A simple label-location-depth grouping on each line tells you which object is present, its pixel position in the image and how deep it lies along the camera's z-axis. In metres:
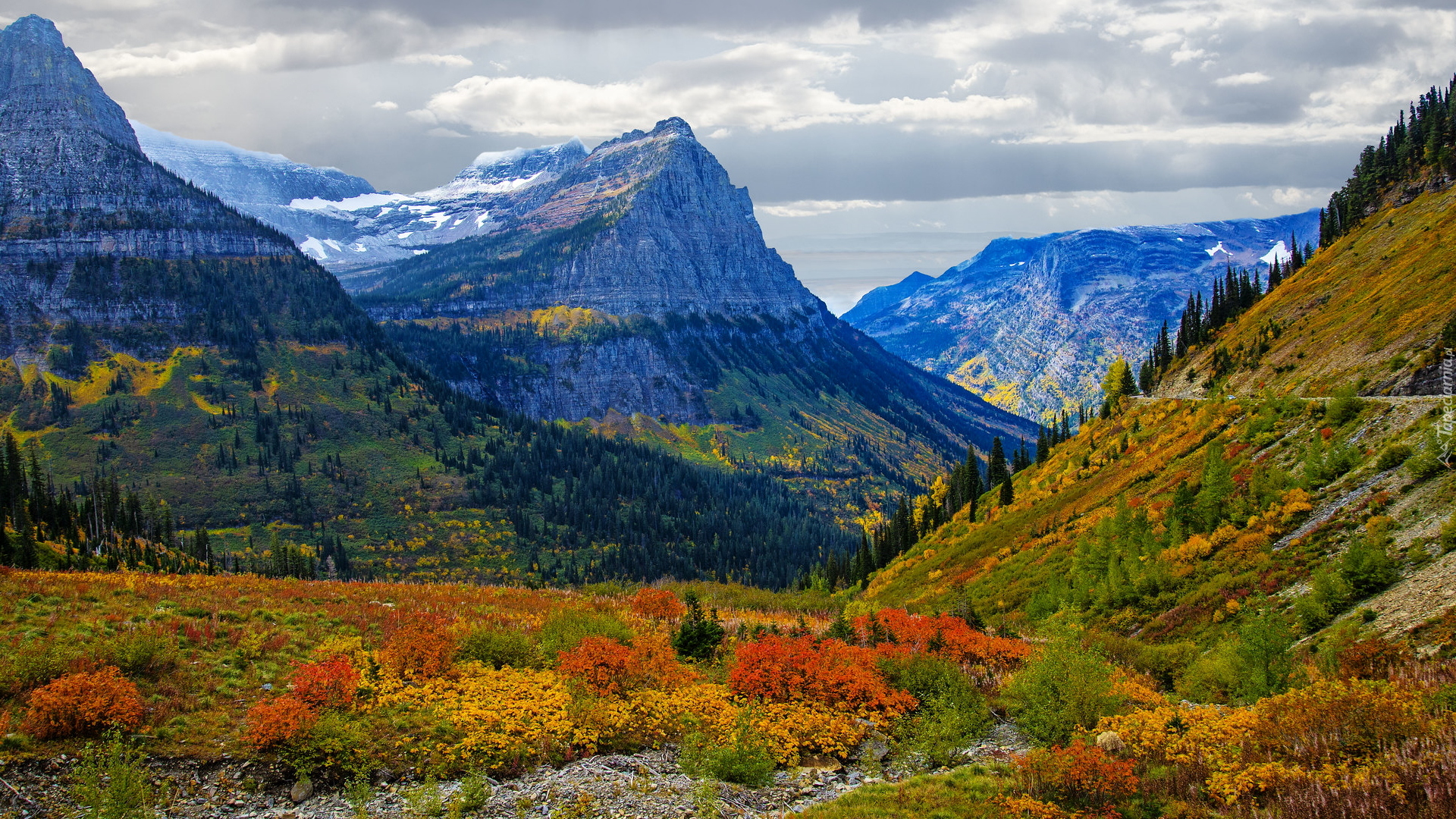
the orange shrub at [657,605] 52.66
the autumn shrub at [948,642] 43.25
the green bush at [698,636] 44.06
